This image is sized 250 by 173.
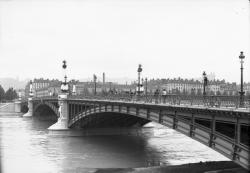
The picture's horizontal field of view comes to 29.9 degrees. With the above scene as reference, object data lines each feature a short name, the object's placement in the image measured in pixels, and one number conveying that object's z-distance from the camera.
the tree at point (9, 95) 190.84
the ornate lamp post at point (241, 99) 21.18
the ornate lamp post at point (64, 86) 65.55
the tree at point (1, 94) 178.23
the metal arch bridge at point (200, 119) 20.93
